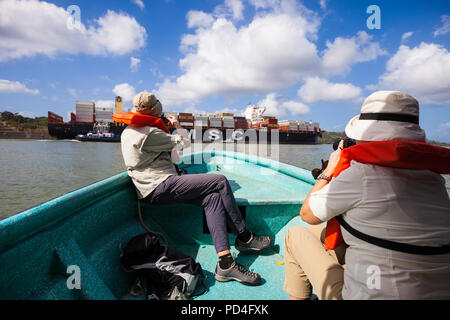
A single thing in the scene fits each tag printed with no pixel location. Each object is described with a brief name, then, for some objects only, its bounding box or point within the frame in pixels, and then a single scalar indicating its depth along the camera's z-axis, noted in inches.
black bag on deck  53.0
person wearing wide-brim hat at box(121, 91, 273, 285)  63.2
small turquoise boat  37.3
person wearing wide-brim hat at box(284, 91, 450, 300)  27.2
